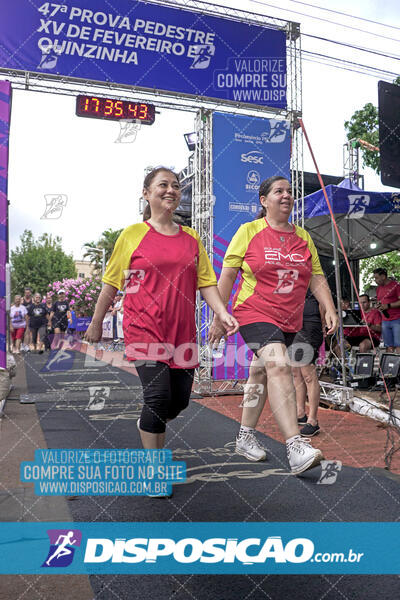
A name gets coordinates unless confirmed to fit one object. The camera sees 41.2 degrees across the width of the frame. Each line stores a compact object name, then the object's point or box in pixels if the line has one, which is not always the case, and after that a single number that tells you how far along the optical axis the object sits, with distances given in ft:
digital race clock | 22.63
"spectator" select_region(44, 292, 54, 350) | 50.62
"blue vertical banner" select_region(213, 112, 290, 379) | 24.93
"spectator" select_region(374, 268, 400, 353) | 26.89
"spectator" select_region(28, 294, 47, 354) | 48.14
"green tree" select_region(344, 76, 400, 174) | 47.55
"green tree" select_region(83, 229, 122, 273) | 171.01
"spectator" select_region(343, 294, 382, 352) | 29.22
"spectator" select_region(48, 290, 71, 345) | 49.19
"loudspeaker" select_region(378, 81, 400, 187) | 16.33
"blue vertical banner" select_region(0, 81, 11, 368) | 17.99
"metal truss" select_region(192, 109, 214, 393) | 24.53
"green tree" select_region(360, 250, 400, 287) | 61.26
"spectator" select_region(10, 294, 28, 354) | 45.34
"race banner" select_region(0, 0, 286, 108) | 21.63
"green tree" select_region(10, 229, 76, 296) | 152.87
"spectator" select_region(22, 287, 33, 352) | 48.06
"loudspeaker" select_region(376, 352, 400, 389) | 21.50
